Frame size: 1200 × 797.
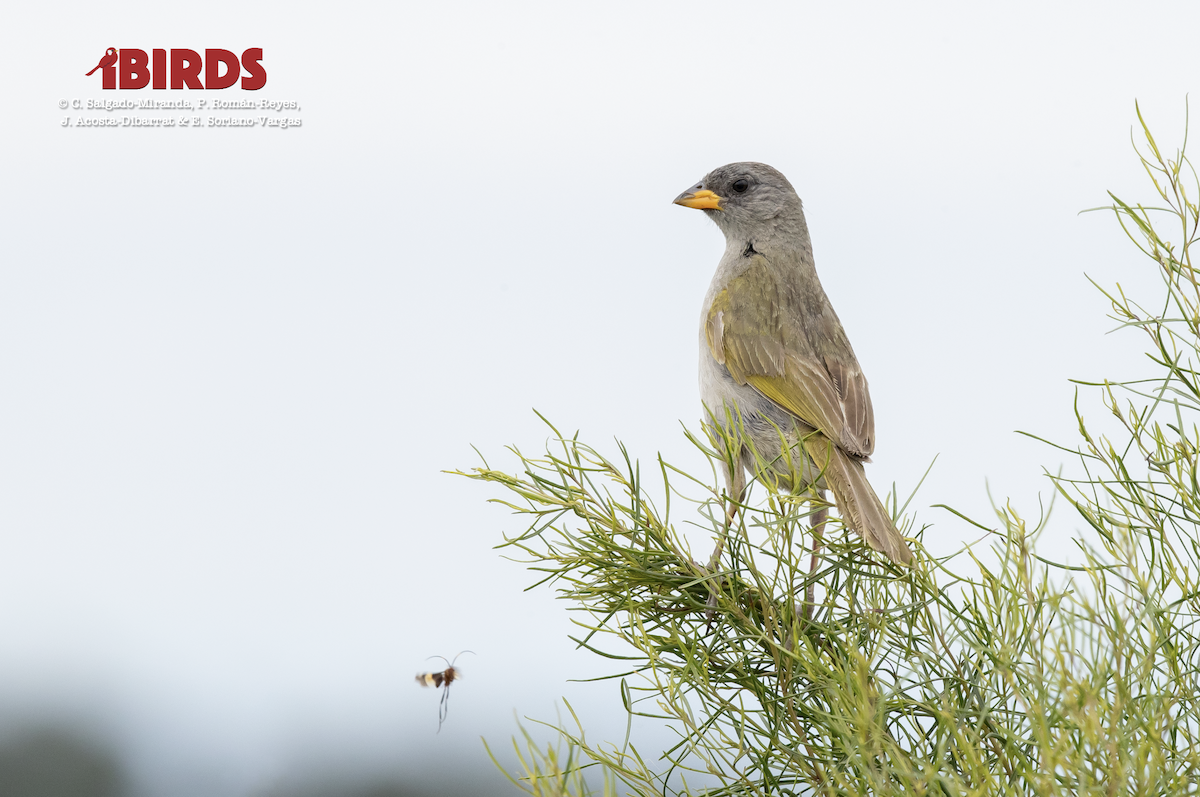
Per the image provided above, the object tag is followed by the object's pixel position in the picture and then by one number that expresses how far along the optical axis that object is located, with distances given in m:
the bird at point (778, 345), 5.14
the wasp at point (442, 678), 4.52
